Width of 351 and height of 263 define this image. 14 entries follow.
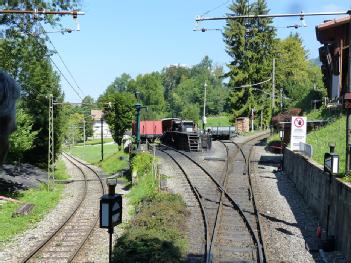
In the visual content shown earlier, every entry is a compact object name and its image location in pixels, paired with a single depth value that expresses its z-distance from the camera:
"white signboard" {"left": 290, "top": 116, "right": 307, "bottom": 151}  24.98
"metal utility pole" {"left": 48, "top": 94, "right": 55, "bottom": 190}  28.17
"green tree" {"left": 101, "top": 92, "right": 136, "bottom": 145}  56.66
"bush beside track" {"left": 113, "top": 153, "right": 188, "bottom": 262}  11.98
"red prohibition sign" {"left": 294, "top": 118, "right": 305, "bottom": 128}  24.92
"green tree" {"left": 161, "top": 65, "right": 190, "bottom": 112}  177.38
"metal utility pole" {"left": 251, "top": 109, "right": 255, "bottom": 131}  63.28
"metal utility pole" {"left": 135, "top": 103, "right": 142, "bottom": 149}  34.47
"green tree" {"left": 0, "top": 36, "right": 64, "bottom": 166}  37.69
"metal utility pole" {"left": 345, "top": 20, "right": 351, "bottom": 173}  14.87
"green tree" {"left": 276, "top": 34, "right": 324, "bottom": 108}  76.88
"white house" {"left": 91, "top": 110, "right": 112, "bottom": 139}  154.90
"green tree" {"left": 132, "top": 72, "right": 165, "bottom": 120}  136.88
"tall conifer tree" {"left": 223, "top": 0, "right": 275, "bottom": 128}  68.12
